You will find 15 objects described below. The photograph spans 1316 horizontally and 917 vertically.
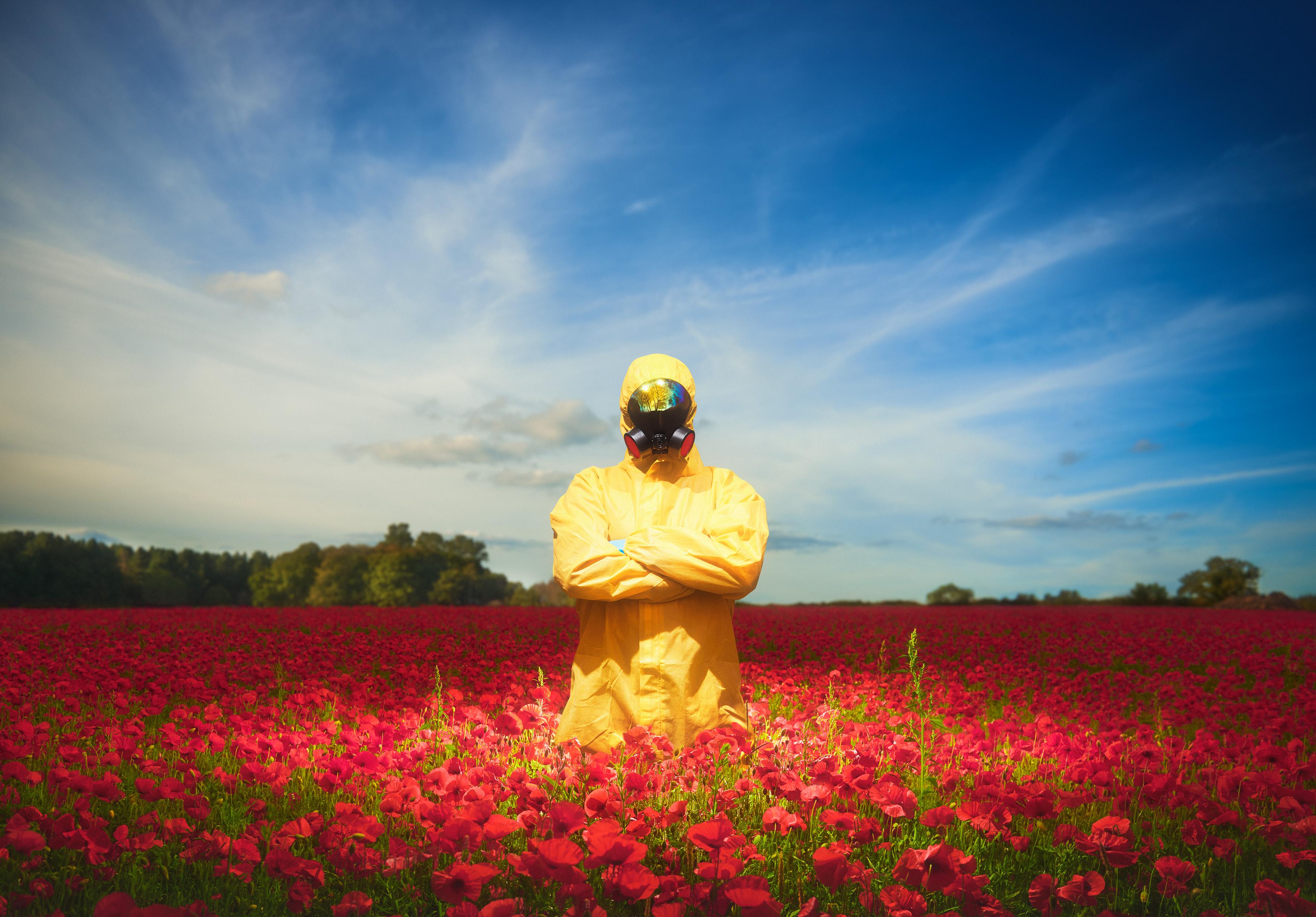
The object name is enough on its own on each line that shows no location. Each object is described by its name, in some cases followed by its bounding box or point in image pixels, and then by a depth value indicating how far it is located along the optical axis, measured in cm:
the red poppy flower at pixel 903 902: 203
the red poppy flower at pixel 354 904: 203
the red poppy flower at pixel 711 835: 195
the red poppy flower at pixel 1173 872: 238
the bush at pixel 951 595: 3159
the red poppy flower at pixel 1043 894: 228
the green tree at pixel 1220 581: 3100
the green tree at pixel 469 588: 4106
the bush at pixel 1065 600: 2936
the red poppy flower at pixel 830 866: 203
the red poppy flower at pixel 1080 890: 228
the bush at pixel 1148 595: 2941
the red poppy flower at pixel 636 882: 176
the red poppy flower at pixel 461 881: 181
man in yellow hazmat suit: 395
